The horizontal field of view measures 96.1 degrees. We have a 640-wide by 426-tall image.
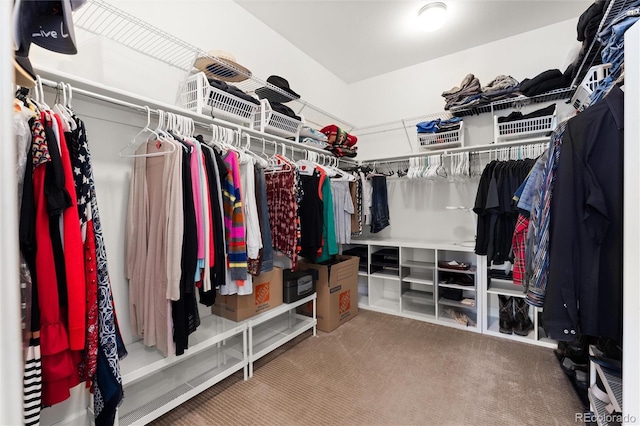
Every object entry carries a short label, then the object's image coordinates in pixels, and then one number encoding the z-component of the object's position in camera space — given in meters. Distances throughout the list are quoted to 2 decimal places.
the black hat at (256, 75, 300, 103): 2.37
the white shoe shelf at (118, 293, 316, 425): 1.49
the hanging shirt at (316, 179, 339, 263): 2.43
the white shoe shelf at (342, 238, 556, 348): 2.61
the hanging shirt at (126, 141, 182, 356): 1.40
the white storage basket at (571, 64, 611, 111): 1.32
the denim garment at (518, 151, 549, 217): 1.43
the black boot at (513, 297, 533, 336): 2.54
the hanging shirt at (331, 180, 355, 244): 2.64
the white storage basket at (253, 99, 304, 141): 2.18
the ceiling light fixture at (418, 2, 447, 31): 2.38
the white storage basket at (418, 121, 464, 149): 2.86
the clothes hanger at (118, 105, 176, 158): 1.47
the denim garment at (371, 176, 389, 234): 3.18
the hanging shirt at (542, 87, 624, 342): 0.90
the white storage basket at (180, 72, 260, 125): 1.80
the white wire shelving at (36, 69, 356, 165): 1.27
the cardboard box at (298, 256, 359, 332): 2.64
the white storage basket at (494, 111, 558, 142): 2.42
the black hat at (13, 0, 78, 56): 0.57
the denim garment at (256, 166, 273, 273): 1.92
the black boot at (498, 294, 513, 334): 2.56
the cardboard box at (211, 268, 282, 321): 1.95
